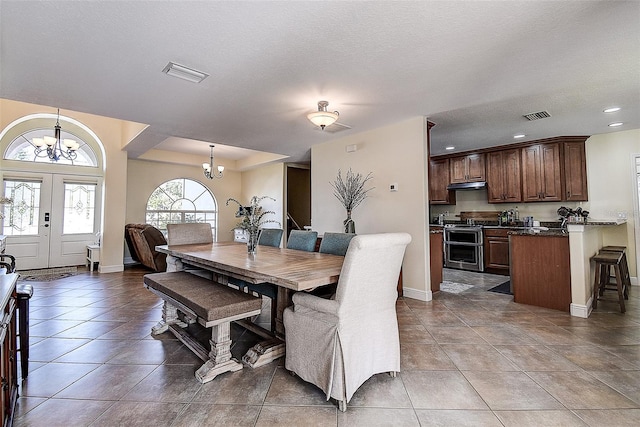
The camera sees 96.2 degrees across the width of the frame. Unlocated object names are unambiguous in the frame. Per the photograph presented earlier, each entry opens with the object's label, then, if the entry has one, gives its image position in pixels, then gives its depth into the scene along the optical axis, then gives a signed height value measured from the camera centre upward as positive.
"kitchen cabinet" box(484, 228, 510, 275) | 5.27 -0.52
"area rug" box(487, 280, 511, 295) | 4.10 -0.98
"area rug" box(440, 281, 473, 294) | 4.24 -0.99
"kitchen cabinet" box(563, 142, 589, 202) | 4.84 +0.87
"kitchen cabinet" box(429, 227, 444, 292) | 3.97 -0.49
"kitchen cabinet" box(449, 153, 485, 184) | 5.91 +1.16
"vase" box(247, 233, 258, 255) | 2.72 -0.17
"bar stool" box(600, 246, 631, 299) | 3.80 -0.65
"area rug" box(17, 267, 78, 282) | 4.71 -0.88
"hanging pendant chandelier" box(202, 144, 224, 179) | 6.74 +1.32
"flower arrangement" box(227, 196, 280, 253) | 2.74 +0.00
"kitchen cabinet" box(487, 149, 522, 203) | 5.41 +0.89
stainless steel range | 5.54 -0.48
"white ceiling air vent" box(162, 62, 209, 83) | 2.49 +1.37
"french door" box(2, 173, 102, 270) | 5.37 +0.13
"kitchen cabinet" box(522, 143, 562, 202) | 4.98 +0.88
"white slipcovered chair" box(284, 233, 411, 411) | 1.61 -0.62
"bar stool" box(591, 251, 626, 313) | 3.19 -0.62
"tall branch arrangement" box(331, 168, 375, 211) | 4.43 +0.54
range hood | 5.82 +0.78
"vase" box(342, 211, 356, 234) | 4.26 -0.02
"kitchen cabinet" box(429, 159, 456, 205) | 6.44 +0.87
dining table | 1.75 -0.31
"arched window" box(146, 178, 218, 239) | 7.39 +0.55
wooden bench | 1.87 -0.57
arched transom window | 5.35 +1.46
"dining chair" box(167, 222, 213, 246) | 3.49 -0.12
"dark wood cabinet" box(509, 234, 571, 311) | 3.20 -0.56
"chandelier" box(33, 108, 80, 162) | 4.52 +1.31
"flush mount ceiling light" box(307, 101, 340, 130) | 3.00 +1.12
